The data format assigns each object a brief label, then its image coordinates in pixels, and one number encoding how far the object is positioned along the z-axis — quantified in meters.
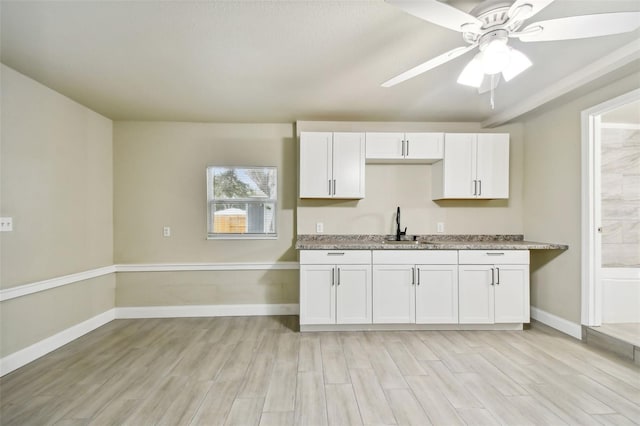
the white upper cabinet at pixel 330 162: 3.49
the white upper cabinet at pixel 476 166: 3.52
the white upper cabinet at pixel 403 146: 3.49
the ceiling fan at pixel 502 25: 1.39
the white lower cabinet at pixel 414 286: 3.18
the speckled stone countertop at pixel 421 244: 3.15
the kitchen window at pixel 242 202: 3.82
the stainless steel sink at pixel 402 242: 3.28
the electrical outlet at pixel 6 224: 2.35
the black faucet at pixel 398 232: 3.64
